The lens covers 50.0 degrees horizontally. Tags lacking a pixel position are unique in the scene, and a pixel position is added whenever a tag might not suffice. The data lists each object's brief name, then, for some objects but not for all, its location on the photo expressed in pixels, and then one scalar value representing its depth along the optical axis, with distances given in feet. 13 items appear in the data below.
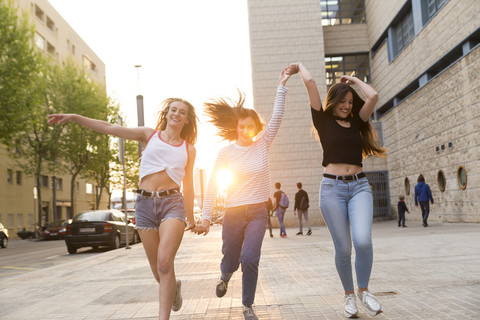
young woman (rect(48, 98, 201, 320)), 13.15
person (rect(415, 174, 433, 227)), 60.13
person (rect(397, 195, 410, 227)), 68.26
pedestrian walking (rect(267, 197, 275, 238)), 46.16
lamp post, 66.18
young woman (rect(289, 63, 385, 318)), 13.98
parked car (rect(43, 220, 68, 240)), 101.92
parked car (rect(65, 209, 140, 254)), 55.11
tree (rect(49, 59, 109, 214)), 113.39
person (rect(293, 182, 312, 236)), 59.00
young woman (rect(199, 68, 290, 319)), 14.58
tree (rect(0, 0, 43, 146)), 70.06
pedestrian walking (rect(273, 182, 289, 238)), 57.62
